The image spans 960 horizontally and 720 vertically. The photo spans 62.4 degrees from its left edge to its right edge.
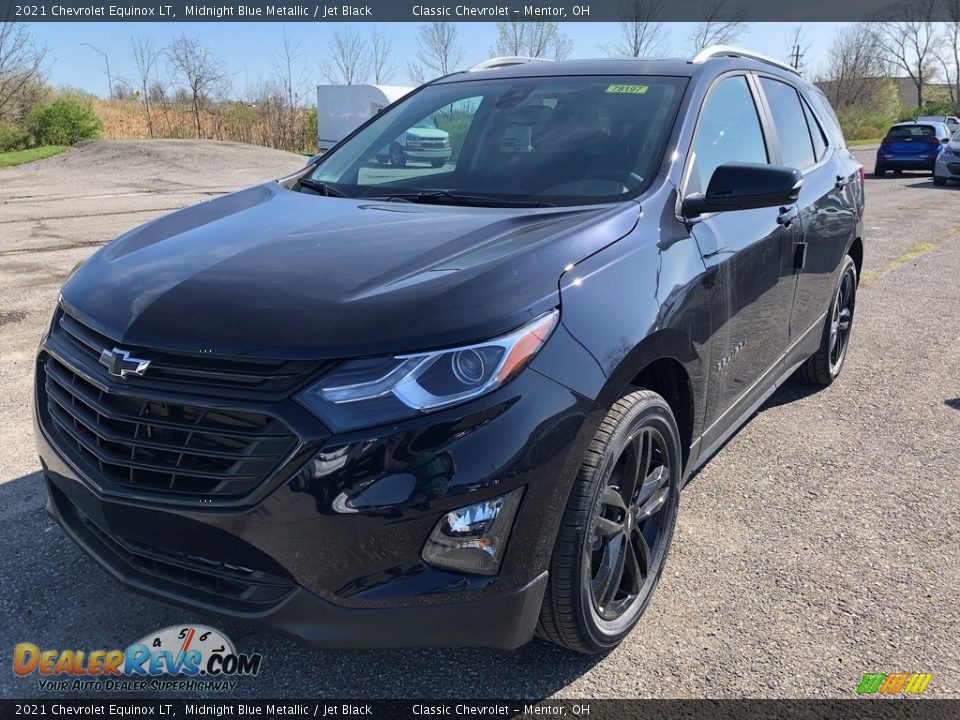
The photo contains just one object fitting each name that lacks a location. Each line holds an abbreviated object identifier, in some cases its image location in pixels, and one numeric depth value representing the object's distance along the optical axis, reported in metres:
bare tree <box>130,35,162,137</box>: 30.14
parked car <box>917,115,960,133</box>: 32.32
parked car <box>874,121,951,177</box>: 22.34
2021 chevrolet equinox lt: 1.90
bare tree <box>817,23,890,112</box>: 66.94
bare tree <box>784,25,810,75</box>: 63.69
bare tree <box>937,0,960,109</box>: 69.31
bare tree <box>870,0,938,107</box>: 70.94
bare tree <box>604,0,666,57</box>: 33.00
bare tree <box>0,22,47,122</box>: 25.25
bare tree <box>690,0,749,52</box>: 34.22
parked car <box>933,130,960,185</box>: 19.47
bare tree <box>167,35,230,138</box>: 29.84
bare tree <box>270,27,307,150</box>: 30.72
